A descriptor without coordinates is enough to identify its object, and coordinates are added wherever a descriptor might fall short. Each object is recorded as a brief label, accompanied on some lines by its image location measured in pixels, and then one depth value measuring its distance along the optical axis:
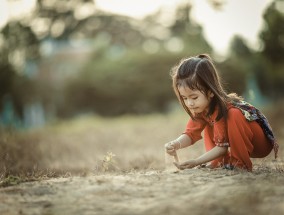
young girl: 3.90
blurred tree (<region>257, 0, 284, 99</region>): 14.78
